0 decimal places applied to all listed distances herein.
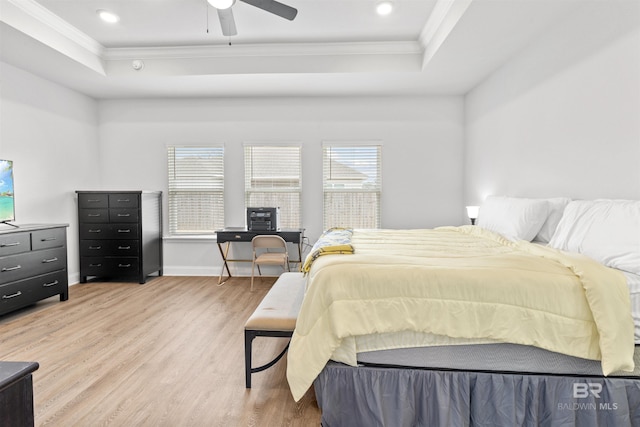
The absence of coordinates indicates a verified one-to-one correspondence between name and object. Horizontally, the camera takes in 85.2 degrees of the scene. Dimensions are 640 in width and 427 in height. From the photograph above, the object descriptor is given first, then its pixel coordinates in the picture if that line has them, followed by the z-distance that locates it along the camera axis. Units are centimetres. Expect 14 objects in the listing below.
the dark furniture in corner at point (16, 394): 80
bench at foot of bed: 207
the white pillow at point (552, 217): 266
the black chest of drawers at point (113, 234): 460
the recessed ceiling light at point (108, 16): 328
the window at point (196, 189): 514
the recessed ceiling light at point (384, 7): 315
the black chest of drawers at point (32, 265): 328
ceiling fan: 256
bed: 163
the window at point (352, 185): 507
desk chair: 433
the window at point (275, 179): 509
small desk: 461
